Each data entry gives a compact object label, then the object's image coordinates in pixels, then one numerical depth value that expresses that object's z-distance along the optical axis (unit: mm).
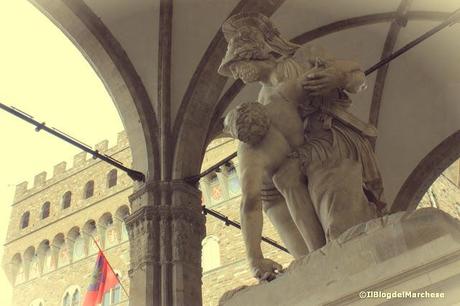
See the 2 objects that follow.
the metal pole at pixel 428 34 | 5613
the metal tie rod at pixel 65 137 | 5969
